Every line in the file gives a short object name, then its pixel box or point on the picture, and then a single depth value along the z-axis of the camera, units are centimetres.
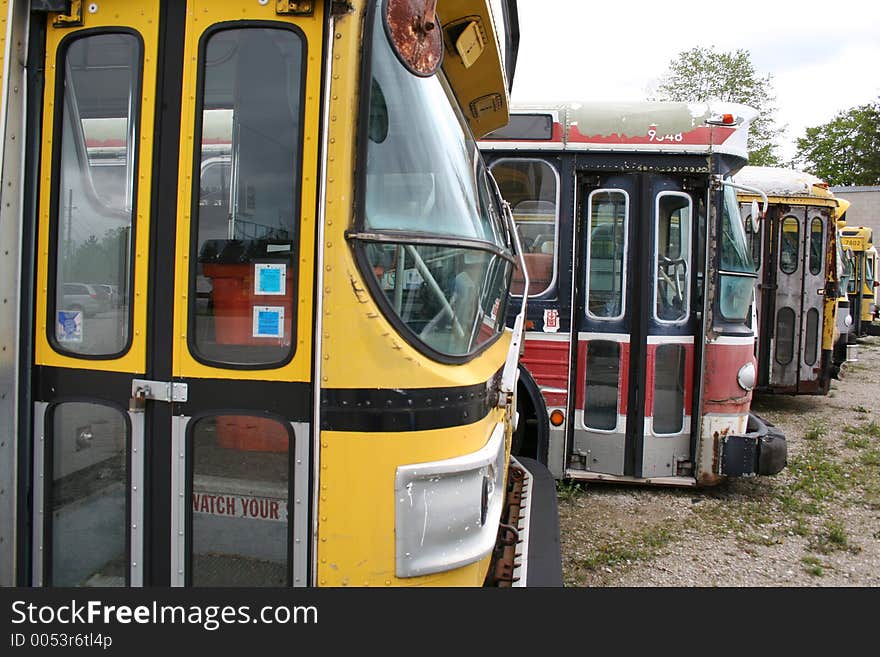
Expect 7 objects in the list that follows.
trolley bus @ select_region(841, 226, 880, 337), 1552
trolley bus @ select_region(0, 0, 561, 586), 188
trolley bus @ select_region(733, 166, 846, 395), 822
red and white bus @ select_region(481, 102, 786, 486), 475
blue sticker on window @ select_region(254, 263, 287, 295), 194
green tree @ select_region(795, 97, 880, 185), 4428
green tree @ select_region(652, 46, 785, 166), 2862
